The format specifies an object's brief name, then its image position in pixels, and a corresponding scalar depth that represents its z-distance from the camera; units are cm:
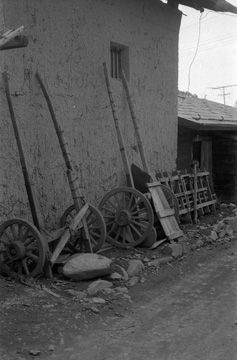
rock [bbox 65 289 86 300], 517
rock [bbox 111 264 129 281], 602
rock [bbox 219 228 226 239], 926
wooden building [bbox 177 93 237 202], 1202
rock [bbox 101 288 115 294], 542
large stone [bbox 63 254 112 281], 562
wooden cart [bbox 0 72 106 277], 552
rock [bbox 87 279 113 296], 532
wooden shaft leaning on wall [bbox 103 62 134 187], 784
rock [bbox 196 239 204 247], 820
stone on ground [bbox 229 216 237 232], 991
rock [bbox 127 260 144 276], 620
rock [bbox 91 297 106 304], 509
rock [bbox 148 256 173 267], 677
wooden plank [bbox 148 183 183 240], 779
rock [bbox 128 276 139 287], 588
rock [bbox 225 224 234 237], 948
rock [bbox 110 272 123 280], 586
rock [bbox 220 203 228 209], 1212
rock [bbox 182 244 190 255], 773
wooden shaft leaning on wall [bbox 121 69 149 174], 839
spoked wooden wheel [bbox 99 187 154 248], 732
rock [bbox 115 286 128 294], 555
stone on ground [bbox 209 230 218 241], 883
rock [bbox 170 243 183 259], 736
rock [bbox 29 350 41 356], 376
